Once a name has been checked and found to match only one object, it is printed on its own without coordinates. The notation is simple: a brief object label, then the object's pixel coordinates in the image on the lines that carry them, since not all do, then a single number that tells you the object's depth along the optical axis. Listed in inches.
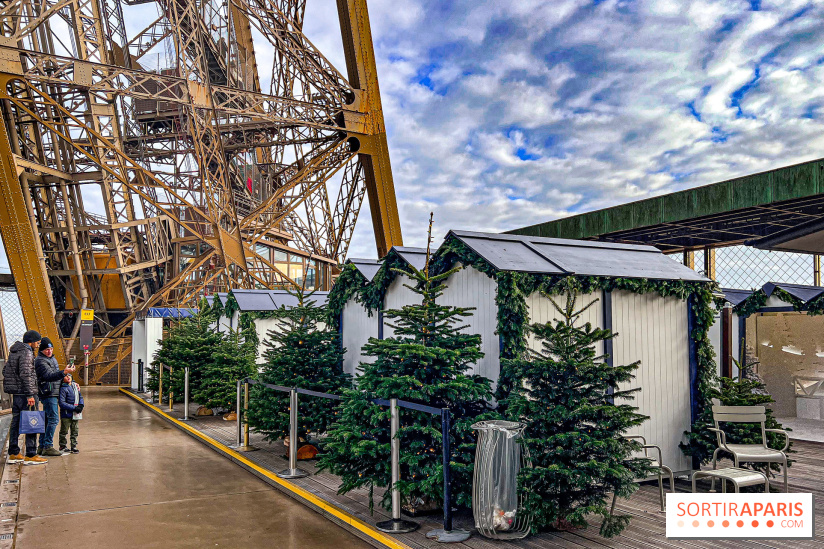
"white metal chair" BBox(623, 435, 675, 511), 260.9
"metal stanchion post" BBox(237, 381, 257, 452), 439.2
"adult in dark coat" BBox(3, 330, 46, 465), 386.3
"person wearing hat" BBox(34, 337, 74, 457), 410.6
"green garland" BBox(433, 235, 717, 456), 279.9
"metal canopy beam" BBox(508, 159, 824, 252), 605.1
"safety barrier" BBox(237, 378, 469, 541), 240.2
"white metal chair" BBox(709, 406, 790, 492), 279.9
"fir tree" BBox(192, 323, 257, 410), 560.4
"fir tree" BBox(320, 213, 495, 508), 256.4
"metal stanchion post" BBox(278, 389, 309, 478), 355.6
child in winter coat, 426.9
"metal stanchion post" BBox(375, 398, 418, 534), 256.2
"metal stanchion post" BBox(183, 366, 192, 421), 591.1
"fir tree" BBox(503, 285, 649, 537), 230.1
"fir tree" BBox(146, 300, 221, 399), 623.2
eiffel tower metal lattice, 770.8
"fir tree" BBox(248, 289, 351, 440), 388.2
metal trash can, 239.5
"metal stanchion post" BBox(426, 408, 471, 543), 239.6
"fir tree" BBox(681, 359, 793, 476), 304.2
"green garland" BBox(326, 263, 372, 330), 442.0
